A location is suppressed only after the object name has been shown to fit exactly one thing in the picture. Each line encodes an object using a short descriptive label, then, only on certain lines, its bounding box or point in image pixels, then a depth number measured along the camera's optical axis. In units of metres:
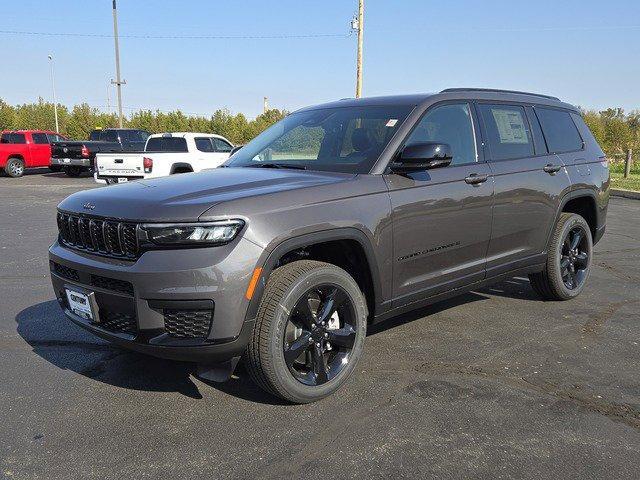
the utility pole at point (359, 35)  27.69
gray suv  2.91
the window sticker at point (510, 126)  4.68
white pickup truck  14.31
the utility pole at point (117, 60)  34.34
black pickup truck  22.14
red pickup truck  22.34
